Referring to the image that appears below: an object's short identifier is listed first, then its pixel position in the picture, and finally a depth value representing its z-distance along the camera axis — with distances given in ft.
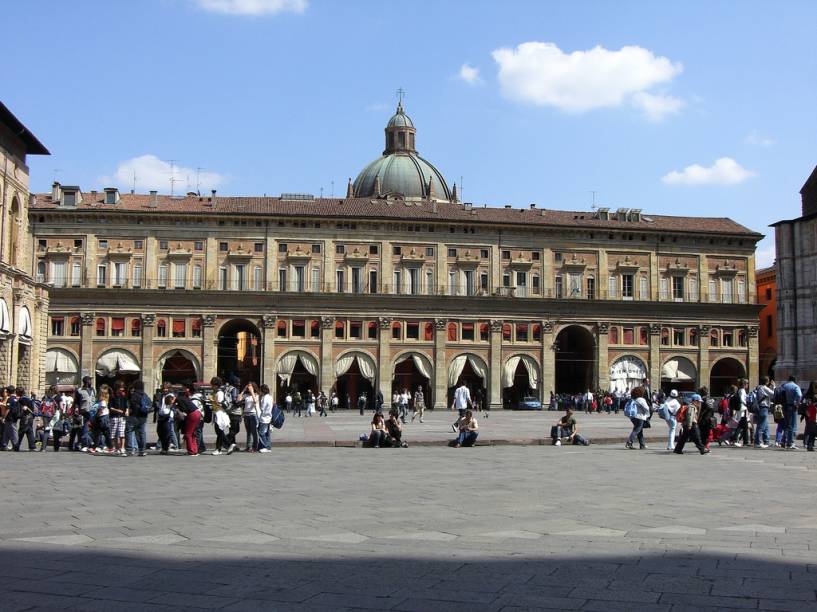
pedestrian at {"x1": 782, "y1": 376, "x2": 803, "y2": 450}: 67.41
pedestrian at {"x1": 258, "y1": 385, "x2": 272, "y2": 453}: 66.90
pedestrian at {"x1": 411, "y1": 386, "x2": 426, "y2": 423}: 129.76
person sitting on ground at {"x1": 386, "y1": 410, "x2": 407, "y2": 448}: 73.46
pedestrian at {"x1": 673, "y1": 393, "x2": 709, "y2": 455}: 63.87
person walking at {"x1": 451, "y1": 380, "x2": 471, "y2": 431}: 95.48
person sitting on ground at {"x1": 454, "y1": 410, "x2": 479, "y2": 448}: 74.33
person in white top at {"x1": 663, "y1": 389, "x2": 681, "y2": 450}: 68.08
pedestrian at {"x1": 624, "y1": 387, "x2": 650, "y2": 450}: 68.69
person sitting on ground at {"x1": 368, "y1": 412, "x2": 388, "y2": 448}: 72.90
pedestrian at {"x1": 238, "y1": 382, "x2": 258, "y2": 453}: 65.77
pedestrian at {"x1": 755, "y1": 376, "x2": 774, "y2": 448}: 69.21
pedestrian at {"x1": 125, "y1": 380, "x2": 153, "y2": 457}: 62.64
